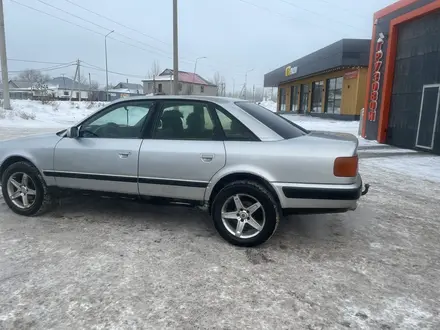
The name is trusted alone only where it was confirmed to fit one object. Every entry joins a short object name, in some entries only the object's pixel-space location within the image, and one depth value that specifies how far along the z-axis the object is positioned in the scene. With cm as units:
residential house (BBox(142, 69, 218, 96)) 6891
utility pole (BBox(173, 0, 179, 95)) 1545
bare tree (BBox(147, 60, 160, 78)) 7119
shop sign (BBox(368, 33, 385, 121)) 1348
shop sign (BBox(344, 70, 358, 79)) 2455
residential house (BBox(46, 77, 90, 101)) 9486
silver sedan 349
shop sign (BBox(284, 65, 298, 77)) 3244
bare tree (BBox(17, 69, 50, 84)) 10244
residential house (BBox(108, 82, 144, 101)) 9766
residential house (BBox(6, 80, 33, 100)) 8678
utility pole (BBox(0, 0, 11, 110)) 2080
